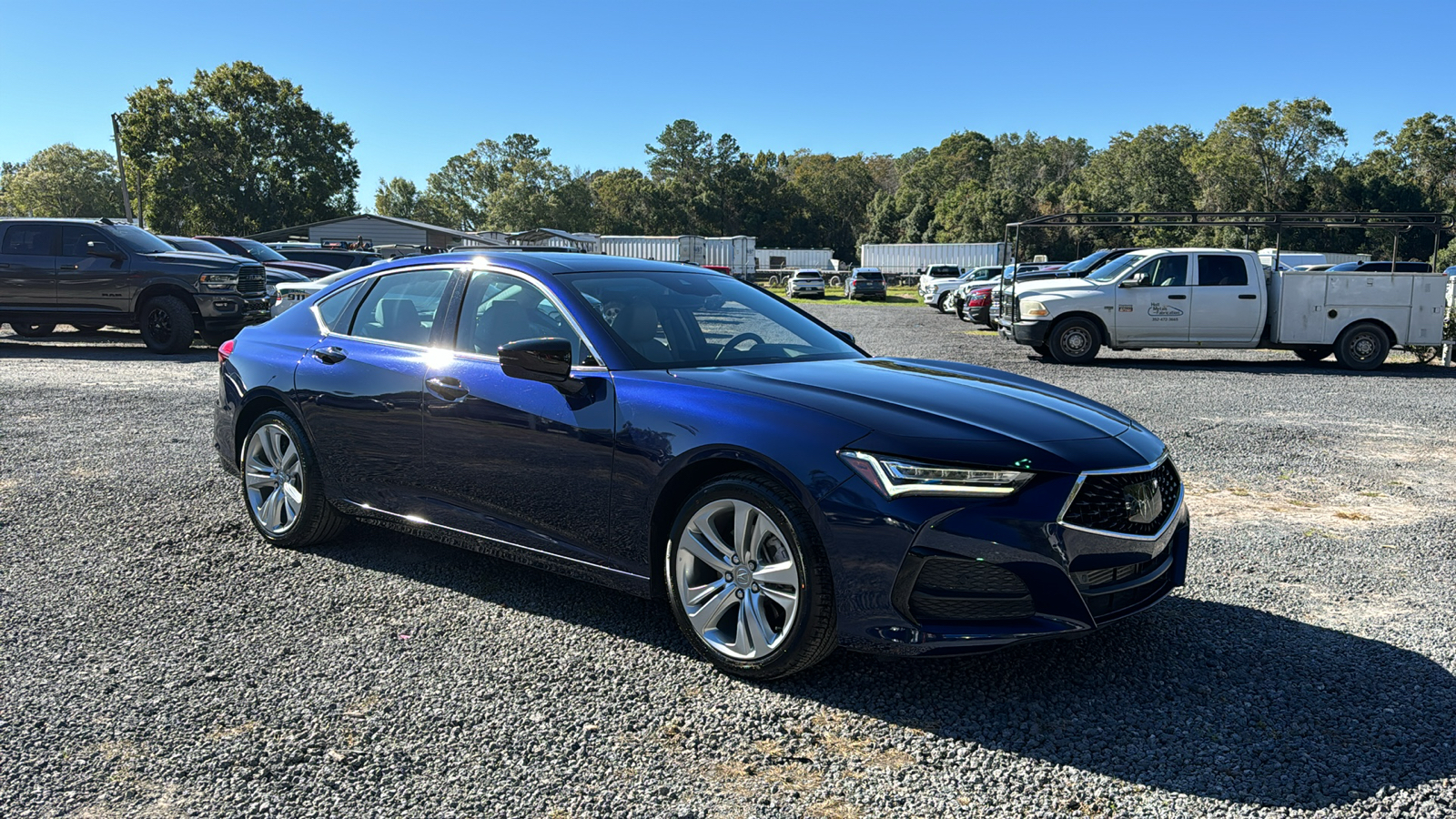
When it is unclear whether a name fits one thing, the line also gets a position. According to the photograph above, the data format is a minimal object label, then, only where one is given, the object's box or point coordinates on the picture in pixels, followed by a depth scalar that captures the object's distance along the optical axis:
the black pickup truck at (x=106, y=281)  14.68
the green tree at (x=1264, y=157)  76.25
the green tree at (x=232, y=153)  67.75
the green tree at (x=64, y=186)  114.12
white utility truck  15.12
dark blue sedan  3.11
